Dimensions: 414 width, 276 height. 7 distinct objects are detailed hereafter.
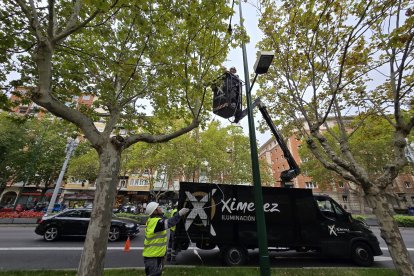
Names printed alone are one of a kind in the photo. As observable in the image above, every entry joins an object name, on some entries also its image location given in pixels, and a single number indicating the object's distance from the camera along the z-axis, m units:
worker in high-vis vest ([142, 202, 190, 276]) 4.43
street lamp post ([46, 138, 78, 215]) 16.48
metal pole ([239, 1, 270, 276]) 3.65
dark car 10.23
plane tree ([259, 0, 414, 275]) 4.95
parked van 7.19
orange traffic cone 8.26
